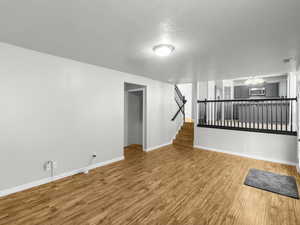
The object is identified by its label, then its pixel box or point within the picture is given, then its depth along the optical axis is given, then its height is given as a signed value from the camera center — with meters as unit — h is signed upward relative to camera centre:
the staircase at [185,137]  5.69 -1.05
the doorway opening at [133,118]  5.41 -0.26
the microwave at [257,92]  8.50 +1.25
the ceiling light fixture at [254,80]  6.68 +1.52
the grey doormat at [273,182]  2.47 -1.38
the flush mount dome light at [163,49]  2.25 +1.02
